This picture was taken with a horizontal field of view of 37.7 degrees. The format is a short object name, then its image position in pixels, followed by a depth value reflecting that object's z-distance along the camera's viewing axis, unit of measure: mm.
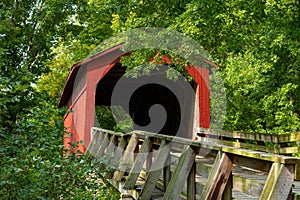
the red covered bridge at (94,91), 13641
